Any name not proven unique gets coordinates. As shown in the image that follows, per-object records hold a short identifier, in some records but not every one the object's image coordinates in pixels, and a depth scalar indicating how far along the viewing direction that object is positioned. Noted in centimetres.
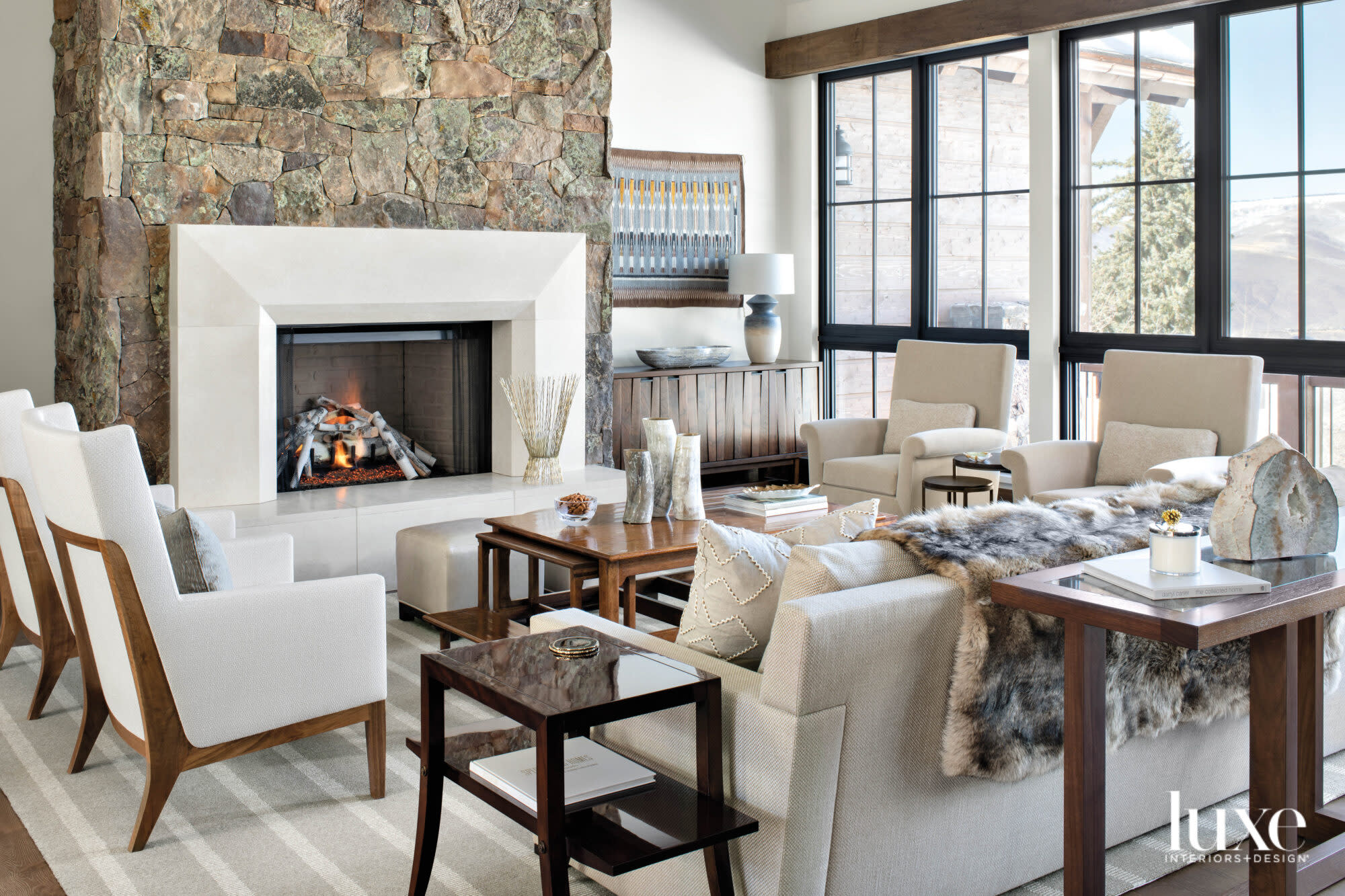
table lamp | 717
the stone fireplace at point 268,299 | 486
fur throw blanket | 217
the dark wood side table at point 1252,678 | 199
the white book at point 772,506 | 411
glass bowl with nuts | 398
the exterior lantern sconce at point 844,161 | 754
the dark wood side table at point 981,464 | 529
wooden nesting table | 355
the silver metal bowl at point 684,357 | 690
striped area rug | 250
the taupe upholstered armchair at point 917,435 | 559
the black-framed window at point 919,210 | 673
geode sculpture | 224
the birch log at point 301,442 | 542
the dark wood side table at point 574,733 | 187
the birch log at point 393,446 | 571
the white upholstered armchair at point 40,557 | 332
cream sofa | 201
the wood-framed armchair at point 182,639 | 255
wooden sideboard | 667
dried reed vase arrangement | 556
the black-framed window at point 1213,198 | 539
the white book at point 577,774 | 204
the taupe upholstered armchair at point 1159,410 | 498
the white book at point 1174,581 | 200
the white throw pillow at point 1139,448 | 503
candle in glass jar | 208
